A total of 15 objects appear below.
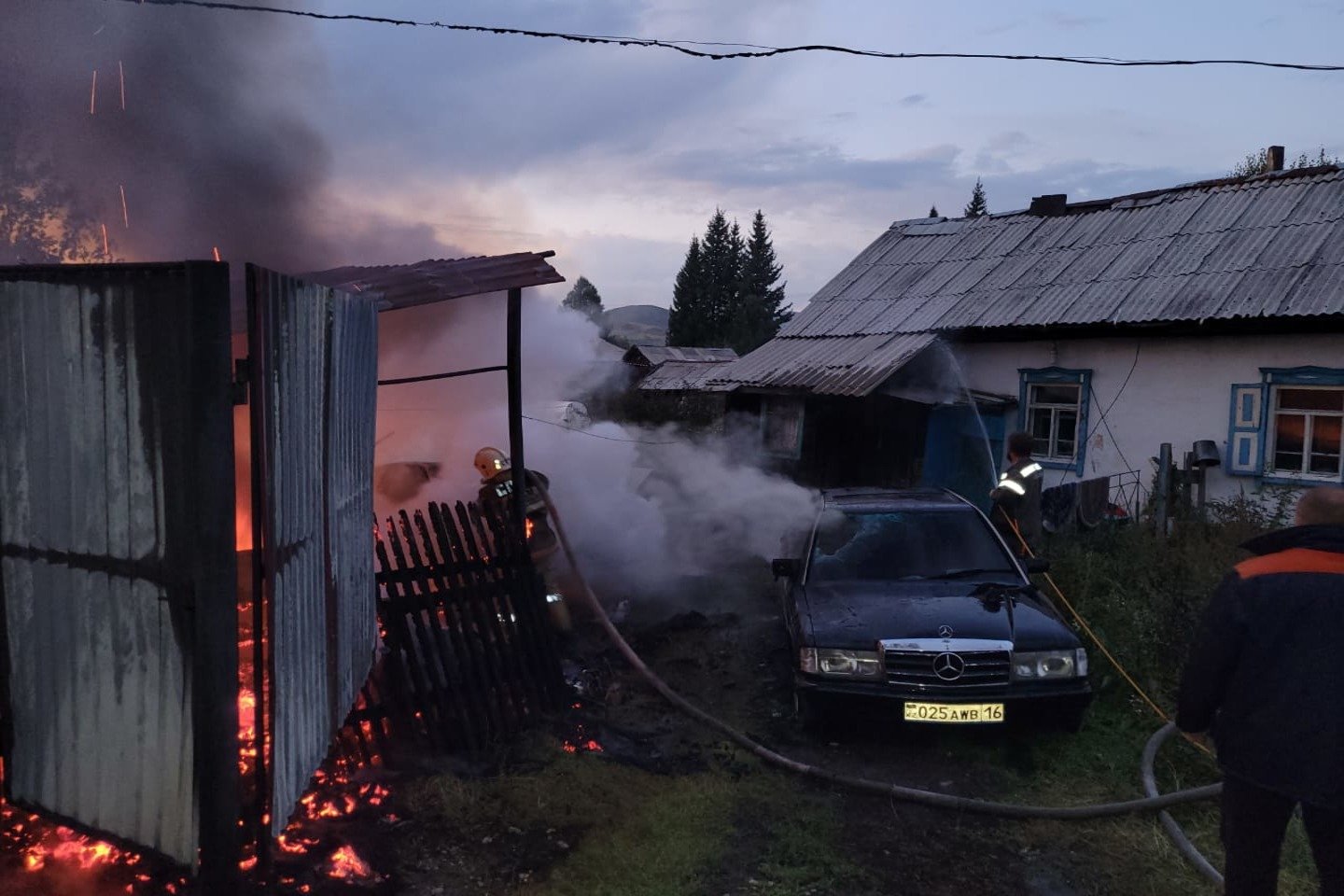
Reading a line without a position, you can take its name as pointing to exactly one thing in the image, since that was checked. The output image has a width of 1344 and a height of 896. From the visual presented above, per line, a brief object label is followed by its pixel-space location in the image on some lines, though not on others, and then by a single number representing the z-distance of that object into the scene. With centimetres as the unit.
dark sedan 572
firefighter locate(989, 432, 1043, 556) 832
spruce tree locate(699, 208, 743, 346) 6444
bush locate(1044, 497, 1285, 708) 679
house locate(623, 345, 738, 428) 1939
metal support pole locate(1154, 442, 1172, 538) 1070
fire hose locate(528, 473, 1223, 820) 490
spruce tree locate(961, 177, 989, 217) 7679
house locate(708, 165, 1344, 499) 1149
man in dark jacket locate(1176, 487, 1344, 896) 312
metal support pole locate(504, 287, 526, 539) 704
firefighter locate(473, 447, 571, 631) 821
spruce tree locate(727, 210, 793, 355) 5678
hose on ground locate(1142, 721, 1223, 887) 435
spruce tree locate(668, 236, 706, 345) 6419
